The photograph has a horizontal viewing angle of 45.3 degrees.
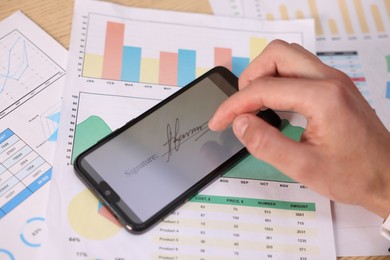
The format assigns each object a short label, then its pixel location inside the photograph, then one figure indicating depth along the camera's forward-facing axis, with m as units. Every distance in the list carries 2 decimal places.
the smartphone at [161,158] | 0.50
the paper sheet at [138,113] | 0.49
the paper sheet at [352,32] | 0.64
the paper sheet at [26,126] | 0.49
